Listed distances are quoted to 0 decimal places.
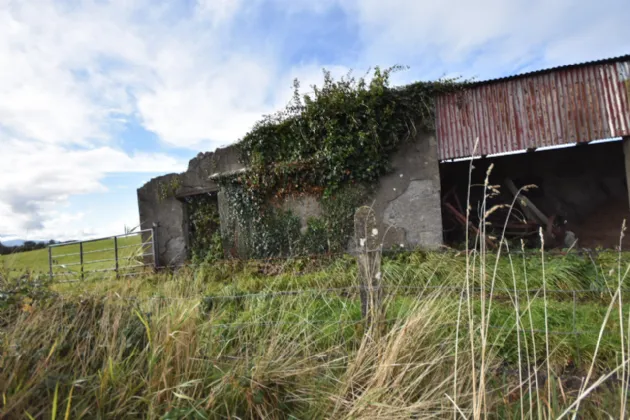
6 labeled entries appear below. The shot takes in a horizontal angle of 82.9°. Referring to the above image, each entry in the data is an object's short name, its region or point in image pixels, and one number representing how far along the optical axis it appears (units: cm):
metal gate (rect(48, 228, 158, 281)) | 997
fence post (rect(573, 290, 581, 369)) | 290
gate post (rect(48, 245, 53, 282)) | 1013
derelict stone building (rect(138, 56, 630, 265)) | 716
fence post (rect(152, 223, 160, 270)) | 991
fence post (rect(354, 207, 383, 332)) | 272
